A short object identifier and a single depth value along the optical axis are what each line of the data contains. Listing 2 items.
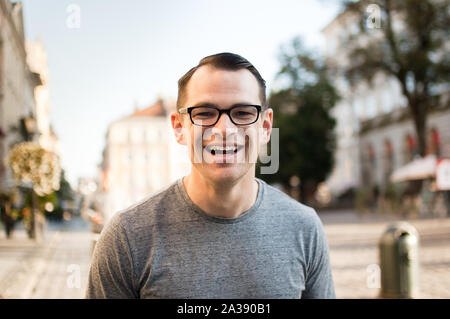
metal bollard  5.05
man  1.45
